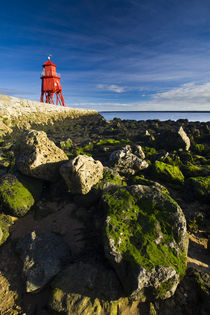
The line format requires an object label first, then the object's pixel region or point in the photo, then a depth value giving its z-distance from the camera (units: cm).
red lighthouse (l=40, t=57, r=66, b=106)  3925
